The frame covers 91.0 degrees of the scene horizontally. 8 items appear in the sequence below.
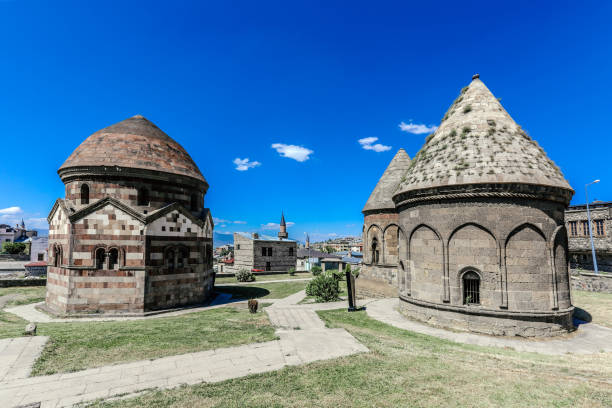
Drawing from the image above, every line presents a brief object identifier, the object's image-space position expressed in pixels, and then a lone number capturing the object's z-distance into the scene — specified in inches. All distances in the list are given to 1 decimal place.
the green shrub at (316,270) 1441.9
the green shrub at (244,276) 1187.9
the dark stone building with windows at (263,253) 1563.7
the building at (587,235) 1181.3
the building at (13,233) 3290.4
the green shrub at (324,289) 706.8
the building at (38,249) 1841.8
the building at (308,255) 1896.2
